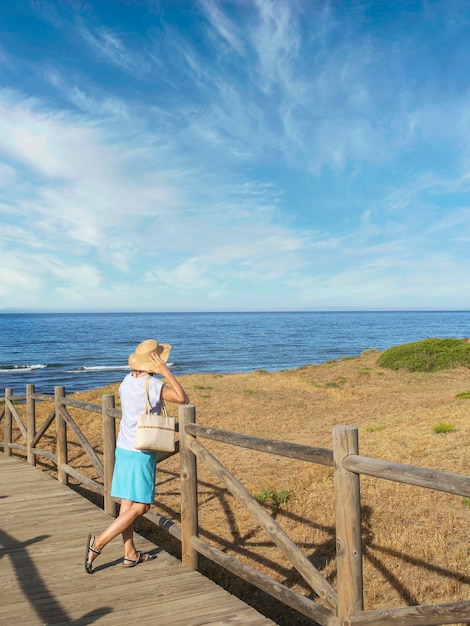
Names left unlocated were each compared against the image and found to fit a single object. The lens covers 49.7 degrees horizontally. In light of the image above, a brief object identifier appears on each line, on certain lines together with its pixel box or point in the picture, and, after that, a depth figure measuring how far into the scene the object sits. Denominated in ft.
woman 16.14
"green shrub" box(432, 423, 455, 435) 39.73
